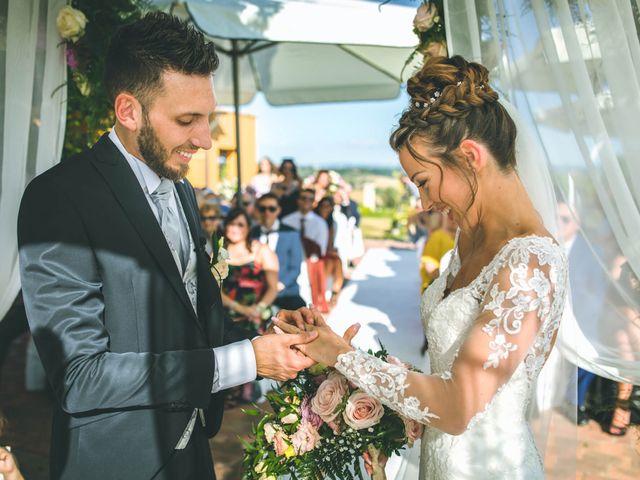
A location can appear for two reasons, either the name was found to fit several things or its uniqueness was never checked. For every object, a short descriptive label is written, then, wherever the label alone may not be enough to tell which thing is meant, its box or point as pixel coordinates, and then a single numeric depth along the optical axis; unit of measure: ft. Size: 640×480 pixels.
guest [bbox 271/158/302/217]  31.01
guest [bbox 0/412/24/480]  7.35
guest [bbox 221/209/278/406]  19.36
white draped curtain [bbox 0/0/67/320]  9.73
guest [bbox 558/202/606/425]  9.57
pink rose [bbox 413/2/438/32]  10.03
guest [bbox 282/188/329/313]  29.43
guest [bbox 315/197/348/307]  32.43
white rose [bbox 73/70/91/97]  11.43
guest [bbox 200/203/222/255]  21.91
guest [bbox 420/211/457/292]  21.17
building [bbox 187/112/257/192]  69.05
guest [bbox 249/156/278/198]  39.22
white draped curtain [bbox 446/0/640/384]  8.70
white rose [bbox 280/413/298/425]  7.07
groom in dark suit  5.84
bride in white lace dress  5.97
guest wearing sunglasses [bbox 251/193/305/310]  21.69
